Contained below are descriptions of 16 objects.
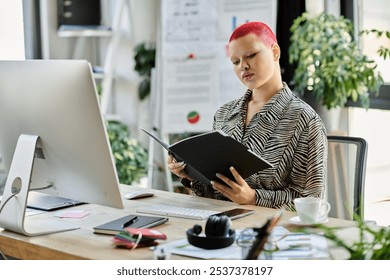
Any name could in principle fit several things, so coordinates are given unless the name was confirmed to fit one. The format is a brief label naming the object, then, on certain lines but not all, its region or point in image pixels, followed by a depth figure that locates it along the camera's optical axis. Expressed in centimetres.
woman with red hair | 246
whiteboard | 426
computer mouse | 254
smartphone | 219
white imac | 198
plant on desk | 146
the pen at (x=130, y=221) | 208
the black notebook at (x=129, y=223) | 204
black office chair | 262
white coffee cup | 207
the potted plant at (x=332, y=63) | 382
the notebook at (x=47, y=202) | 240
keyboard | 221
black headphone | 186
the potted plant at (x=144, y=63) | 471
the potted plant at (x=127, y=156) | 455
